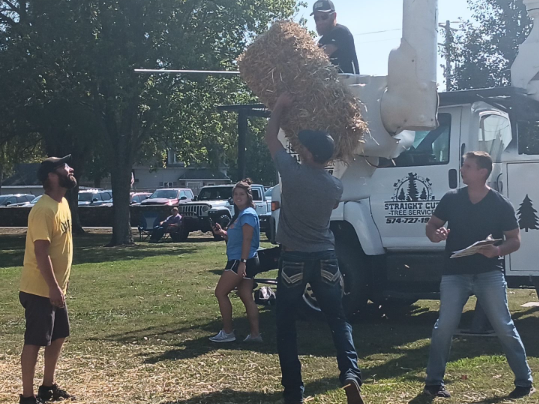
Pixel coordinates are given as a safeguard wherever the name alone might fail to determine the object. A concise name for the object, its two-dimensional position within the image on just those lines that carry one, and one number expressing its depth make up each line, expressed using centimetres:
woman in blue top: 821
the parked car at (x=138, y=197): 4765
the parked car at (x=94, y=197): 4864
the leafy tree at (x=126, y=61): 2338
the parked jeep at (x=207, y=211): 2842
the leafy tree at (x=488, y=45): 2331
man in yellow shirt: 573
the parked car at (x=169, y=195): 4053
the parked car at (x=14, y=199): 4962
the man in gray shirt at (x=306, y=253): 562
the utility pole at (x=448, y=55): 2528
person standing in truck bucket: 718
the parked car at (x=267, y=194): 3075
